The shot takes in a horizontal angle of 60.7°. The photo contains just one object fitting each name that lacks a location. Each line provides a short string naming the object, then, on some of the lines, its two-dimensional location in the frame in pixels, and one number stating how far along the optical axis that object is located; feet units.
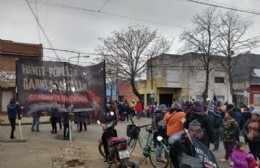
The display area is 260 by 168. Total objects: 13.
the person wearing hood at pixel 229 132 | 20.44
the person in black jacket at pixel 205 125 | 17.44
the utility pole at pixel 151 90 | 79.65
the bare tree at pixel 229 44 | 67.77
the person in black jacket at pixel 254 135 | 15.51
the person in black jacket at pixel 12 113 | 27.83
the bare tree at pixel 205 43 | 69.73
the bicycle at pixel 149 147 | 18.10
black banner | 26.53
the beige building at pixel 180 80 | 85.48
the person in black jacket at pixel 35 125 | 33.78
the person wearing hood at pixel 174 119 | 18.05
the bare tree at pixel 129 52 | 78.23
